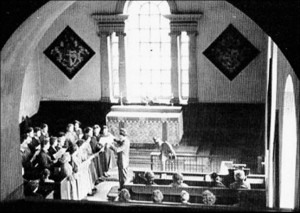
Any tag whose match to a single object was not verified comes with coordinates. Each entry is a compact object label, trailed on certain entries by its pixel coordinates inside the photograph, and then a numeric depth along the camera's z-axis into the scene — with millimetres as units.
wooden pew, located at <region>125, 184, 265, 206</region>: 10453
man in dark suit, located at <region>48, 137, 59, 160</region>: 13359
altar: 16656
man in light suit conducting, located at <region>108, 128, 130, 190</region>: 13039
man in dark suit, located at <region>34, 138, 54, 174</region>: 12119
